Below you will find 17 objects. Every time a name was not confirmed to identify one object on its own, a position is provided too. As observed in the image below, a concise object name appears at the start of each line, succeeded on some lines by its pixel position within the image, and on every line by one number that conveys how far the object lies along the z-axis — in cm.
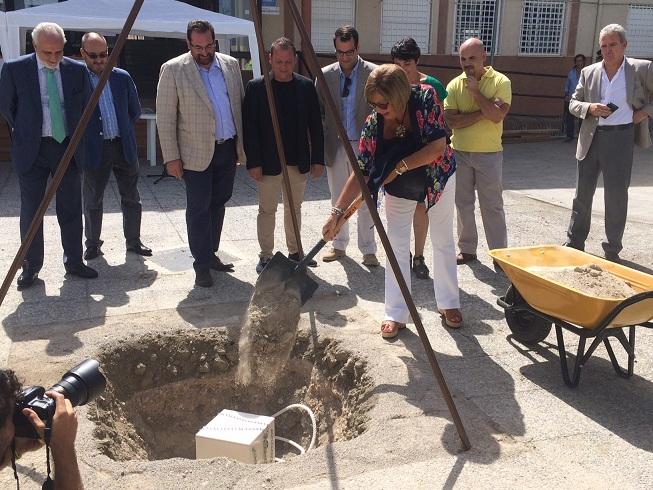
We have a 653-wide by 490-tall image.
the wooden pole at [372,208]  323
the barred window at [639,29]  1645
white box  358
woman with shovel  397
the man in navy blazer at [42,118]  511
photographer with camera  208
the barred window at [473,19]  1523
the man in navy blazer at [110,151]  574
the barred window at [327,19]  1402
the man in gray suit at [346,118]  564
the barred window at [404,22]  1458
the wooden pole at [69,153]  313
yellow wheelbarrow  362
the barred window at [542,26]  1562
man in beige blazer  514
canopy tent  940
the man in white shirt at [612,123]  579
